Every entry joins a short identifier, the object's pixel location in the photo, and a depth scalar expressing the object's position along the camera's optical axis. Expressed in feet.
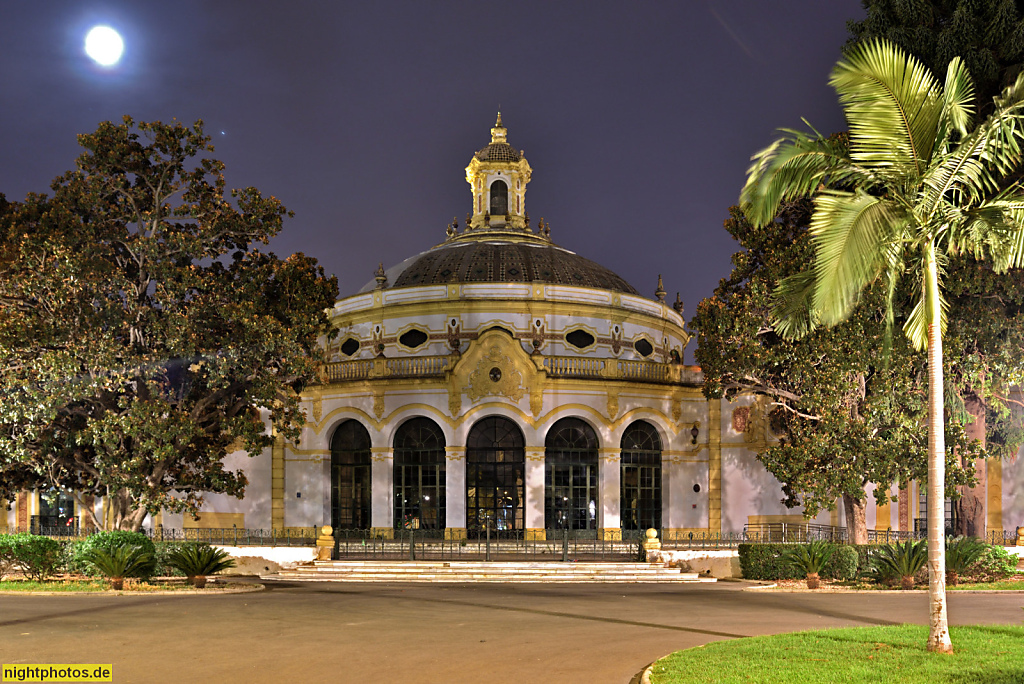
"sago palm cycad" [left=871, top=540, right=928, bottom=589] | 76.18
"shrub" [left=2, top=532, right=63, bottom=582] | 79.66
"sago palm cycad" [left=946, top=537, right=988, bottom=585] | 78.43
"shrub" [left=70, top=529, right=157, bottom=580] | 77.51
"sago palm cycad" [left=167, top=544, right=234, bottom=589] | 79.23
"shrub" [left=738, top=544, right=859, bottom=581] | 80.38
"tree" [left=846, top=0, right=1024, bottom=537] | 90.53
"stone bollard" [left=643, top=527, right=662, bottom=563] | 98.48
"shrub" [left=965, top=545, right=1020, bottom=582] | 80.33
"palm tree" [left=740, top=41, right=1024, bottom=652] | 43.93
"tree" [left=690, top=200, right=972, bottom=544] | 92.79
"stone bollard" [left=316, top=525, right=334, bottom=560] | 98.68
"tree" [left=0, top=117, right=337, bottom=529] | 84.74
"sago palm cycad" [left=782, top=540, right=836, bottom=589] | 79.04
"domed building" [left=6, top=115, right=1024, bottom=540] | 126.11
